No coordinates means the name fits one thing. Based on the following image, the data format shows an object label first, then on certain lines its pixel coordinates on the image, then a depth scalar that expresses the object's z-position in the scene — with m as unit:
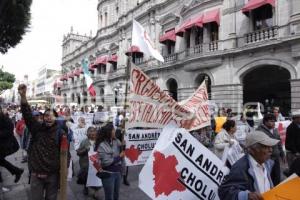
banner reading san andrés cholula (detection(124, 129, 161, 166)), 7.52
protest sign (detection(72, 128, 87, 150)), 9.41
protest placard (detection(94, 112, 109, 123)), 16.17
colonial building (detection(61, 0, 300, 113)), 17.42
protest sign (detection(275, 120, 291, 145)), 10.35
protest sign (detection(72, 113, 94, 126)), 15.37
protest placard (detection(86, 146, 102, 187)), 6.73
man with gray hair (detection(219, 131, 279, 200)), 2.73
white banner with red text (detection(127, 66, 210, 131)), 6.22
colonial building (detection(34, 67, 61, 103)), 94.12
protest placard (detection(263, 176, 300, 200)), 2.58
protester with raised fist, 4.42
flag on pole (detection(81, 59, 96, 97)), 15.93
